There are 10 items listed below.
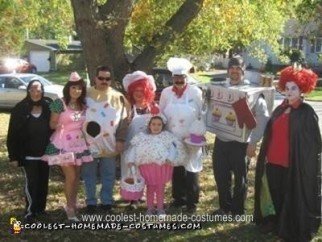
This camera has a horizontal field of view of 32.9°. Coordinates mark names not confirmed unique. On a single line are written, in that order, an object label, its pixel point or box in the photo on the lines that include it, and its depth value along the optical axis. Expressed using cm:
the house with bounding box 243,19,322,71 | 4812
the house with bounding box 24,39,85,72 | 5284
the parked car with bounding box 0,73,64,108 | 2010
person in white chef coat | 645
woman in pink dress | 619
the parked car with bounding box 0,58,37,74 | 3928
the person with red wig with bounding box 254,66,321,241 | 569
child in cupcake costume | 623
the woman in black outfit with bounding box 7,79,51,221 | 623
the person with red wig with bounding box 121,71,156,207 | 648
